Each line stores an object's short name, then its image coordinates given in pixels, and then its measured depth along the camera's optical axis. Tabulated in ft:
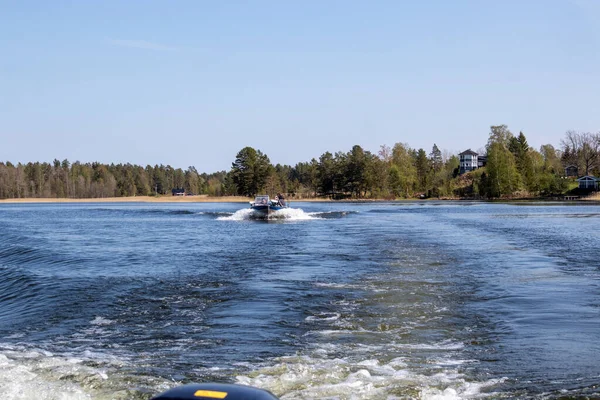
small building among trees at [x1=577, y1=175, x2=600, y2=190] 455.63
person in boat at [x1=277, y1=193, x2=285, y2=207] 267.94
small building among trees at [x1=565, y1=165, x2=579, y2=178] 595.51
